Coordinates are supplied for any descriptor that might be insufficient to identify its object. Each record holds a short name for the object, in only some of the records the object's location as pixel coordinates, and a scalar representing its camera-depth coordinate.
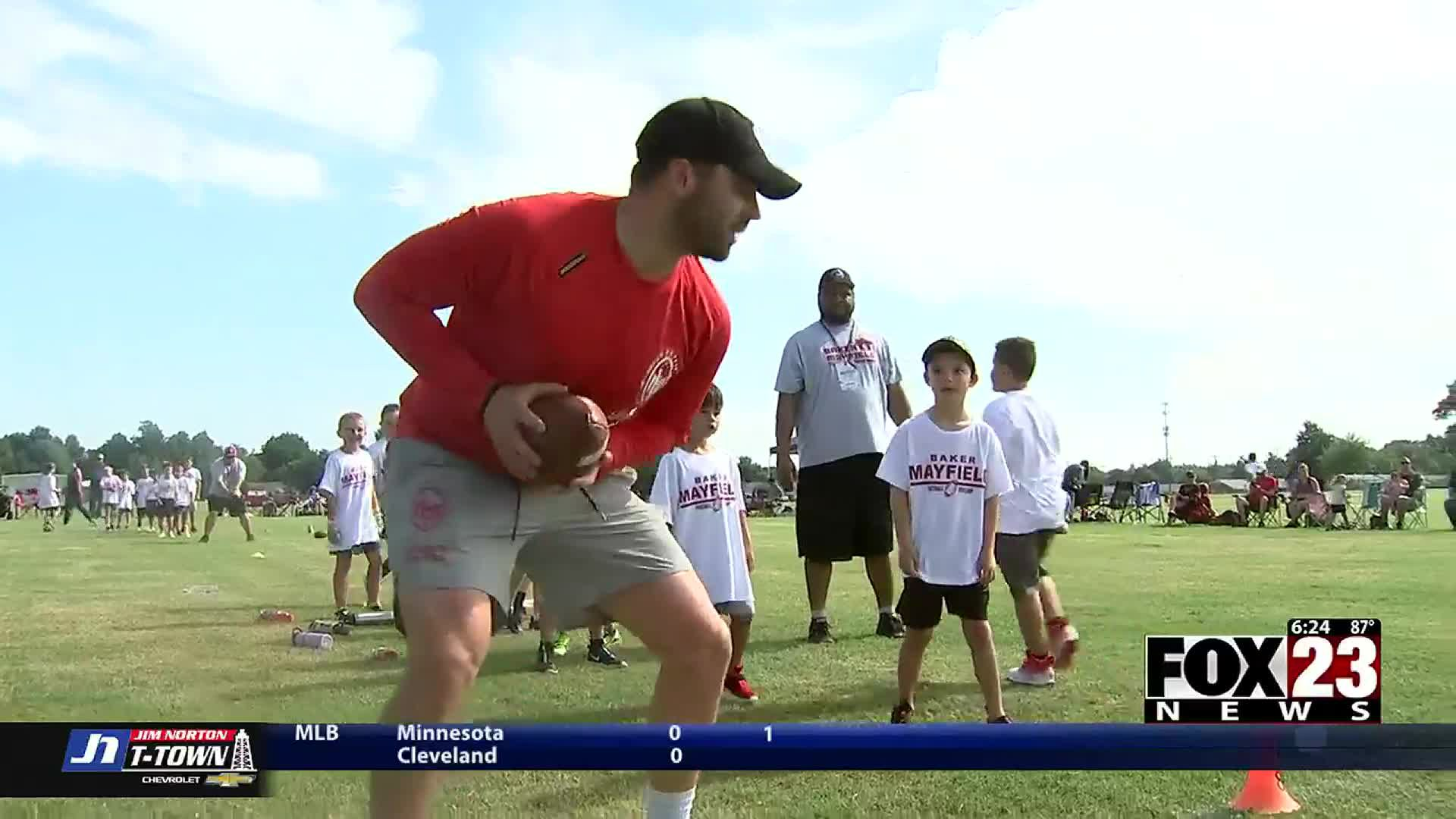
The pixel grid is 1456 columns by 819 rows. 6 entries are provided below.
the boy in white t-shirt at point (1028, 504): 4.25
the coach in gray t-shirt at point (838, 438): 4.84
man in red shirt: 1.99
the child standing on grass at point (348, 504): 6.57
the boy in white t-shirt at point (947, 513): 3.53
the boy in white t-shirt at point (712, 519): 4.04
